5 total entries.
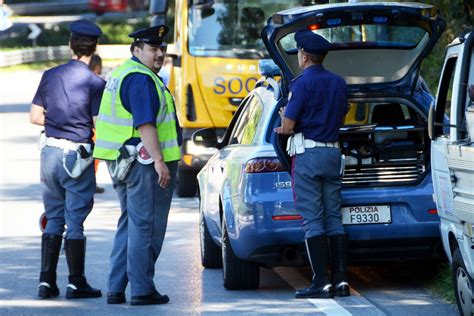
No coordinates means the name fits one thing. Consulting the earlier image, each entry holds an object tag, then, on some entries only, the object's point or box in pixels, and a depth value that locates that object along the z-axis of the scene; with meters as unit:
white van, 15.70
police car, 19.28
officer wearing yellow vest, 18.58
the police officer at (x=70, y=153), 19.70
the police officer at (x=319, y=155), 19.00
